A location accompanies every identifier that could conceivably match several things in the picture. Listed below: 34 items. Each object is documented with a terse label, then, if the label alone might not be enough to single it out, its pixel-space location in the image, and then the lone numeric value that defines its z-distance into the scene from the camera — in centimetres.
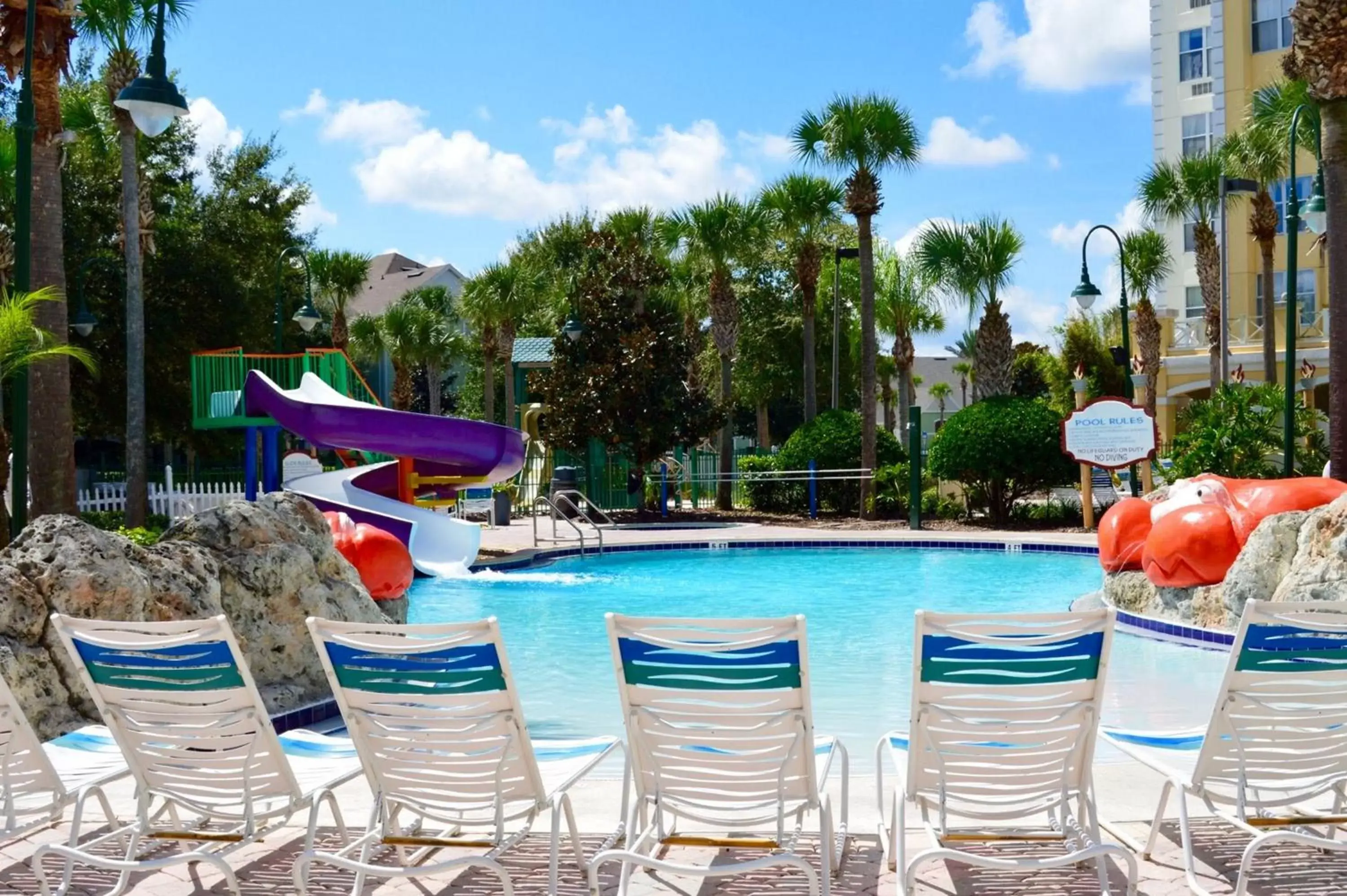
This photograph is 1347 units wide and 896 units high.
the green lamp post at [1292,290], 1661
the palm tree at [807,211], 2947
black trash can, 2481
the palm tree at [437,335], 4266
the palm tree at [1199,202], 3048
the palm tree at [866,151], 2583
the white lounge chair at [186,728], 425
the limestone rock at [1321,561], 908
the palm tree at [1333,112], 1463
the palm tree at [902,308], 4212
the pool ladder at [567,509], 2098
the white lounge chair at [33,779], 443
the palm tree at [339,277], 3644
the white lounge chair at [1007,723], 397
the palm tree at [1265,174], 2656
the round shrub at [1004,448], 2355
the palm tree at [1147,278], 3491
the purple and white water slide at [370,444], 1834
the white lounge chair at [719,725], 394
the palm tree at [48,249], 1468
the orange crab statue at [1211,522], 1121
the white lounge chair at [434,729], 404
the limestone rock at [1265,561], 1007
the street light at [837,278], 2816
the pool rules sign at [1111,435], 2094
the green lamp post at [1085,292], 2269
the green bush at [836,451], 2730
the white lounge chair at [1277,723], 406
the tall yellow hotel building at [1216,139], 3469
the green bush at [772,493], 2819
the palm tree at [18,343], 1080
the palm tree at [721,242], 2972
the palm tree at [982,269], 2602
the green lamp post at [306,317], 2347
